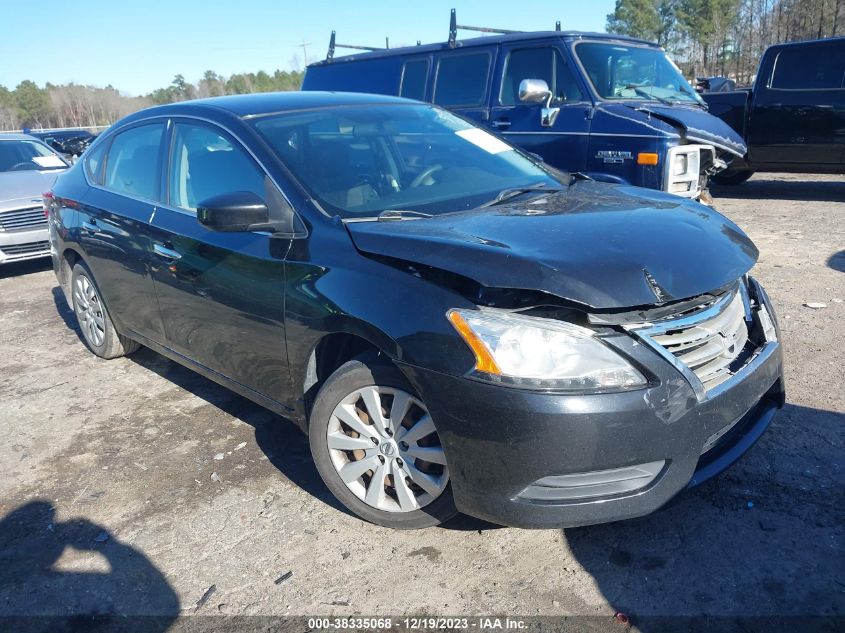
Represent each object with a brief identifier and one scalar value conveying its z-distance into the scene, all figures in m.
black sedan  2.32
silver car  7.94
